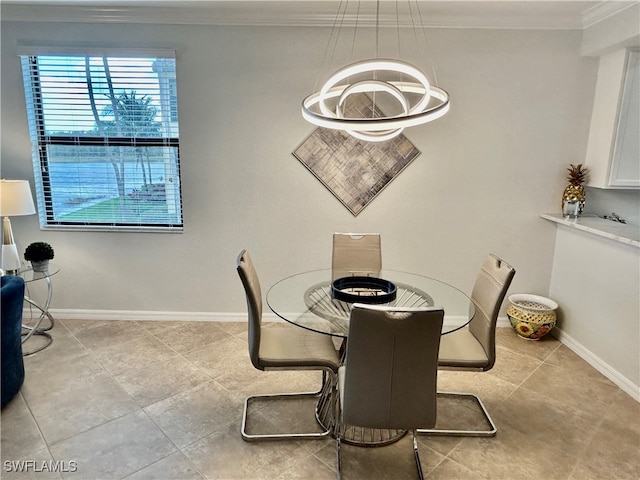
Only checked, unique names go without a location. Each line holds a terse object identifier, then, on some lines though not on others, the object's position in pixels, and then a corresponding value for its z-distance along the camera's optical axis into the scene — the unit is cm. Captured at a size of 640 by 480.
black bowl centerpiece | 216
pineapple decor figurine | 328
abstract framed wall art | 334
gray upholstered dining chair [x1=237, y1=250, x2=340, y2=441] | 206
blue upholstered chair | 225
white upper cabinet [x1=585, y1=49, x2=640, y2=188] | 294
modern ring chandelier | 184
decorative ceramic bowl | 322
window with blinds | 324
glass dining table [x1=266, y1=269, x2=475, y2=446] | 202
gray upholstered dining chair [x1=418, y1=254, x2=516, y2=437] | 211
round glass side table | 299
